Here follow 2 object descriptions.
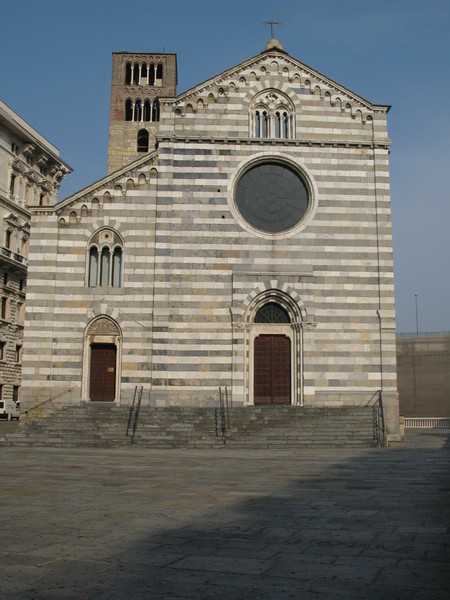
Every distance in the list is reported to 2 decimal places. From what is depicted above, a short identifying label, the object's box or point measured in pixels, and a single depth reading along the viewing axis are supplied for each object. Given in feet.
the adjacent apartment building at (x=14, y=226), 158.92
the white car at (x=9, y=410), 153.26
